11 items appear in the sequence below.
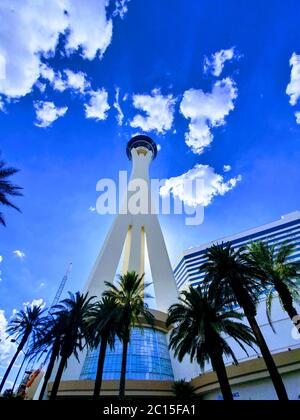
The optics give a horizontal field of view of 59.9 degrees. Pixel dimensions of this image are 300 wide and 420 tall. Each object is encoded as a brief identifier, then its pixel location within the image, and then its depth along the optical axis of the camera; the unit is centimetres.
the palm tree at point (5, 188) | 1825
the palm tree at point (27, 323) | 3812
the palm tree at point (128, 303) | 2470
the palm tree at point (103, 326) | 2389
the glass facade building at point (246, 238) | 9006
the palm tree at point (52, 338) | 2822
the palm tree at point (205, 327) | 1947
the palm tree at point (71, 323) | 2684
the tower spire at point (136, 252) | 6069
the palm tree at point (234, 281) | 2022
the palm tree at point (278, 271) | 2056
